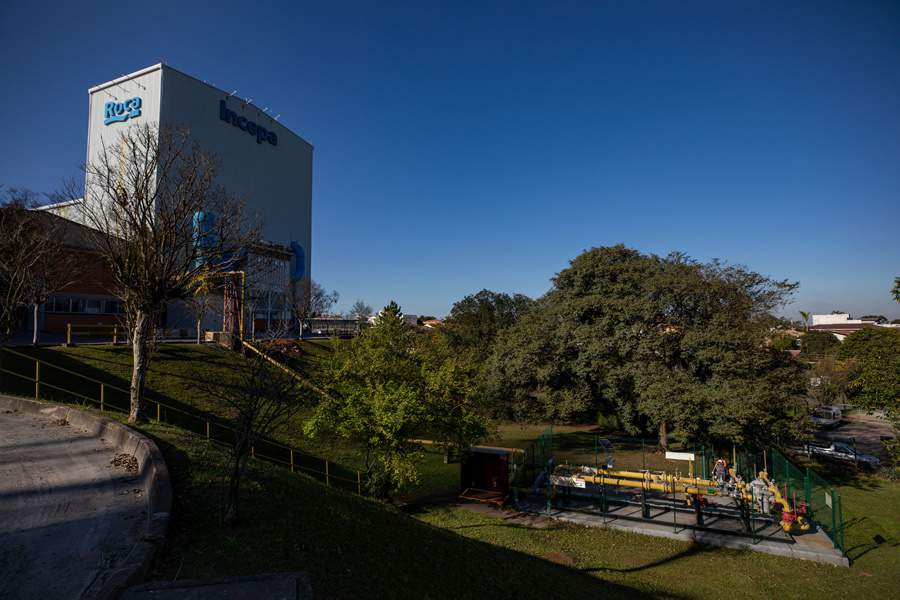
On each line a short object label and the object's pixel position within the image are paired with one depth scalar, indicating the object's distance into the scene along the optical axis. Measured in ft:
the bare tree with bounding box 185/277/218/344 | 84.03
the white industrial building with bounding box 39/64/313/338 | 154.10
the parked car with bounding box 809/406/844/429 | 133.66
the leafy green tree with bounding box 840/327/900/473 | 60.29
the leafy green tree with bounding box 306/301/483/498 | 50.07
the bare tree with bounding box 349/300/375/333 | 269.01
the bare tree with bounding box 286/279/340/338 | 161.97
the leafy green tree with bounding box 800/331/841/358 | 207.31
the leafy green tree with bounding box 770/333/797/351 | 78.40
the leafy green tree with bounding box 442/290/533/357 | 172.55
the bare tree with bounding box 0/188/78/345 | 54.54
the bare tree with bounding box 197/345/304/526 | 21.21
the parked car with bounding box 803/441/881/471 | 86.87
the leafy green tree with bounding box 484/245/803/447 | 71.67
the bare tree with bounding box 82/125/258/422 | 42.96
